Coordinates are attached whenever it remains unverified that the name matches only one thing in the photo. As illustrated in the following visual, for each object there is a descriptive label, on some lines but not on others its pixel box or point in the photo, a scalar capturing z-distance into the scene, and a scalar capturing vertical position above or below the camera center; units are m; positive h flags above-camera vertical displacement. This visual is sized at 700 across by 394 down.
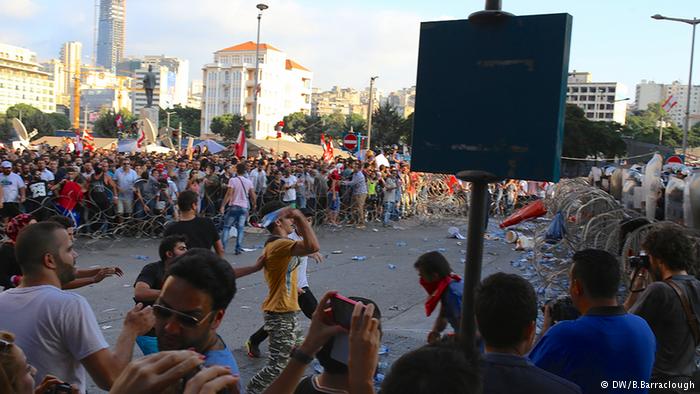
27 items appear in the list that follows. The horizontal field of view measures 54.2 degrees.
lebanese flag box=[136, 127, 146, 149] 33.38 -0.39
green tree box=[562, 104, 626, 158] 53.88 +1.59
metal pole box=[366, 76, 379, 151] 41.90 +2.22
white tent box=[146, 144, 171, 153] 34.38 -0.97
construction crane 117.96 +3.38
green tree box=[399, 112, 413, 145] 66.81 +1.36
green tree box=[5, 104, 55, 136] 99.81 +0.25
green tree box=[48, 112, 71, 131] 127.27 +0.40
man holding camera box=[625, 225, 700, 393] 3.78 -0.83
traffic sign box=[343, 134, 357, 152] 23.20 +0.01
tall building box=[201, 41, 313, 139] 135.62 +10.51
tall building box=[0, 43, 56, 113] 179.62 +10.07
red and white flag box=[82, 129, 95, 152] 36.37 -0.91
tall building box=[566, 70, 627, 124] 186.00 +16.36
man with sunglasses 2.48 -0.65
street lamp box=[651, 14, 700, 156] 35.72 +6.76
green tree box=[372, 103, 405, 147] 67.31 +1.79
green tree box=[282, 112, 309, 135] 103.07 +2.45
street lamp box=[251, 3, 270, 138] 35.09 +6.65
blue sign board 2.72 +0.23
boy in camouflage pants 5.39 -1.34
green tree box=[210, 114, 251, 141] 93.44 +1.22
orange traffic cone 12.17 -1.08
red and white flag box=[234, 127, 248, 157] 23.56 -0.33
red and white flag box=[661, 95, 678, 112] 46.73 +4.11
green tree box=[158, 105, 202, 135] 120.84 +2.48
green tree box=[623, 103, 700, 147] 90.96 +3.92
